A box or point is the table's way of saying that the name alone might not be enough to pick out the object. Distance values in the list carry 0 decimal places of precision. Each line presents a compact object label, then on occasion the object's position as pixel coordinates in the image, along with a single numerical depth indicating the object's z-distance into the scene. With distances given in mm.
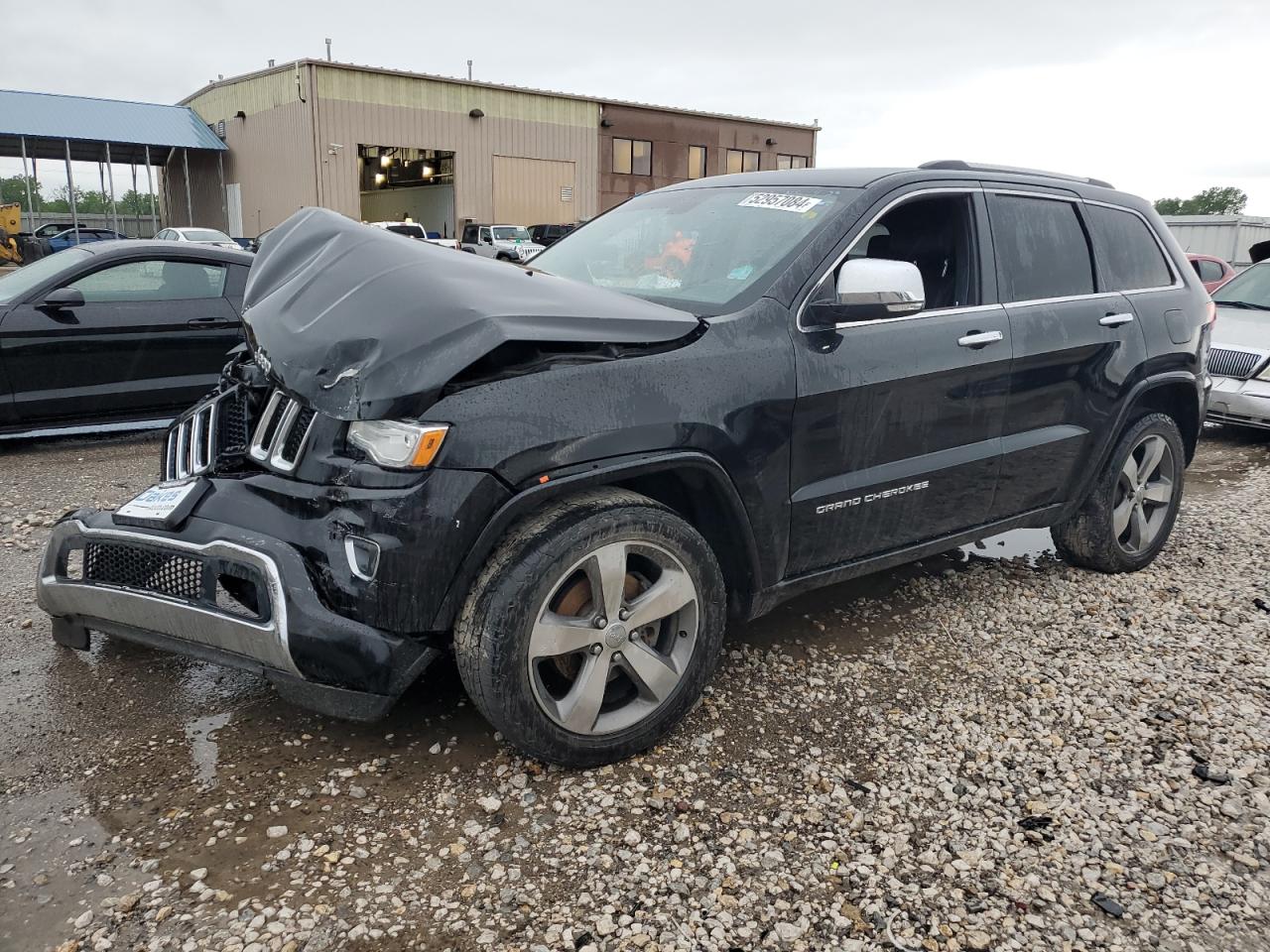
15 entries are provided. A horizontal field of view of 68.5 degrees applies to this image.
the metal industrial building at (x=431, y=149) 31953
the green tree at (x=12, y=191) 50962
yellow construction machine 24172
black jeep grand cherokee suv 2412
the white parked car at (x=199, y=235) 24861
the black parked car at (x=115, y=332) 6359
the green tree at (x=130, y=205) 51062
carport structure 30594
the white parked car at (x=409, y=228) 21759
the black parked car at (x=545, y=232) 27609
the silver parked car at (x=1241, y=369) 7672
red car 10930
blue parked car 27370
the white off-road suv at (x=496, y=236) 26497
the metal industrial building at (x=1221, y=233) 23656
